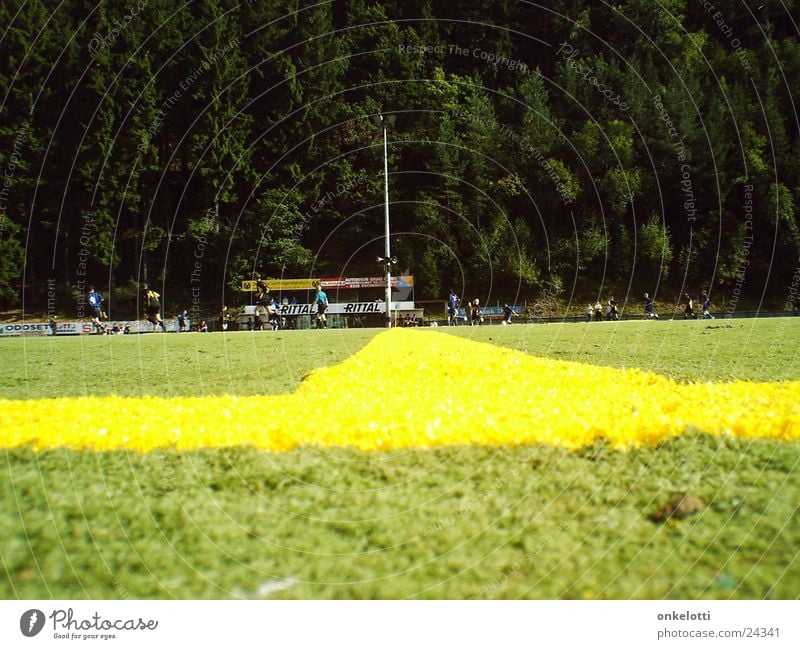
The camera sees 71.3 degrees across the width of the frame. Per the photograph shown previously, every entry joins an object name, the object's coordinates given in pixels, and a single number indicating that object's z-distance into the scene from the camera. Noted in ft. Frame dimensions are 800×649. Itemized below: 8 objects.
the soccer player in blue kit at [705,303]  101.15
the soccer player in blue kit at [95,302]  85.24
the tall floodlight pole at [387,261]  93.50
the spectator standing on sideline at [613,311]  109.09
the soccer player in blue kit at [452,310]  121.29
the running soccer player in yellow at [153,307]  78.14
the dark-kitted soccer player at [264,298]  111.75
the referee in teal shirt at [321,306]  101.76
